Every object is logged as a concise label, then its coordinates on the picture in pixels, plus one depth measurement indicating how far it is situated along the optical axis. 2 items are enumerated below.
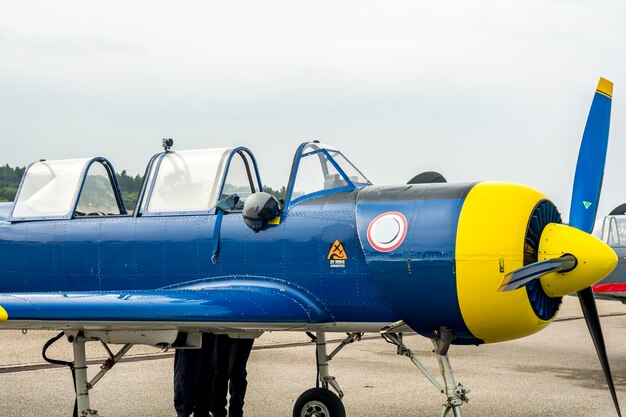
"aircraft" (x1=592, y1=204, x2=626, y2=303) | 16.28
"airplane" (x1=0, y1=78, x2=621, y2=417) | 7.48
